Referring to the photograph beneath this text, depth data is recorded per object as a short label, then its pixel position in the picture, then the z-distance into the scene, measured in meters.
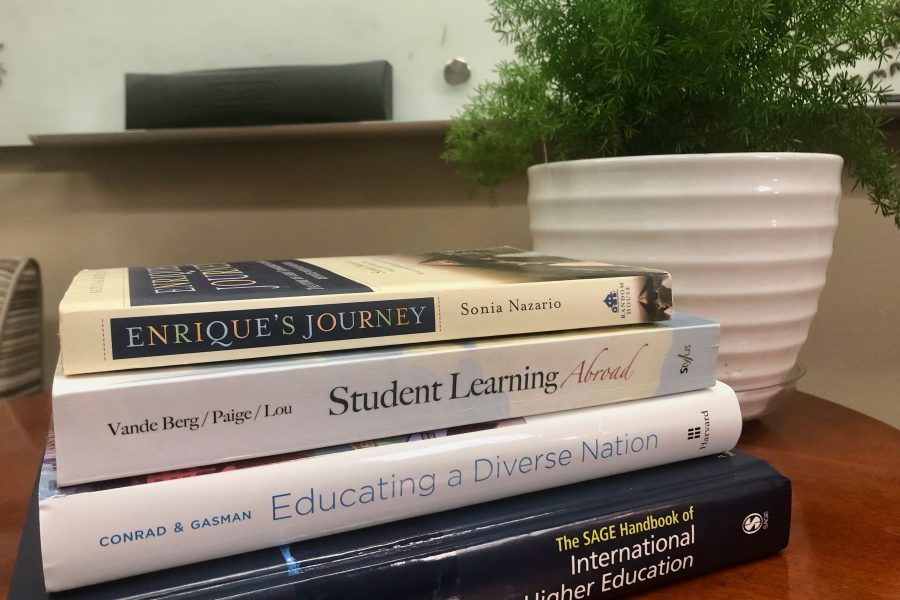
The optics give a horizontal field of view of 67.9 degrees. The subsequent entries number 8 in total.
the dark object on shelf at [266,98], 0.74
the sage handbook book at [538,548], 0.26
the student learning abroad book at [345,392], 0.25
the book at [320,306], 0.26
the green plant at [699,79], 0.42
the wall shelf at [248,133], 0.74
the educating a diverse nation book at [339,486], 0.25
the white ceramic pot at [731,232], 0.41
